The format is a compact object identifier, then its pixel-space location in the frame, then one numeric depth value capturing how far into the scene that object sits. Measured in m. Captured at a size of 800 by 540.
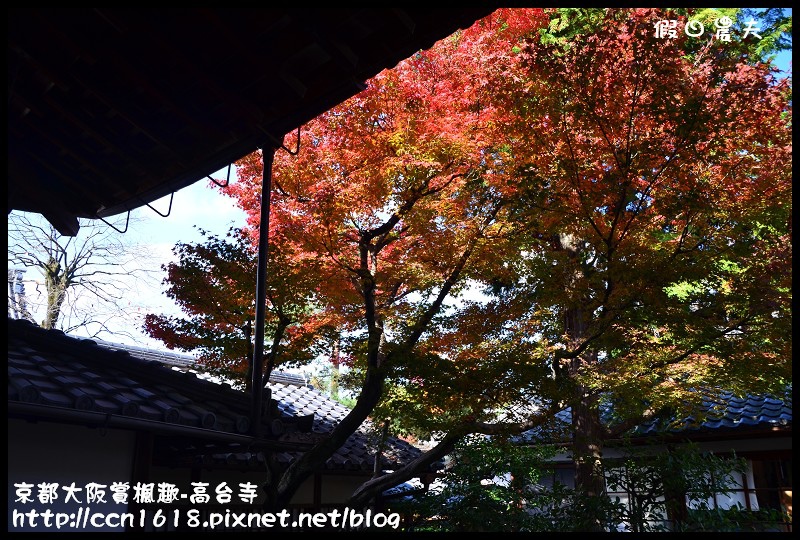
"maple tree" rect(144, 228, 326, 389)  8.76
